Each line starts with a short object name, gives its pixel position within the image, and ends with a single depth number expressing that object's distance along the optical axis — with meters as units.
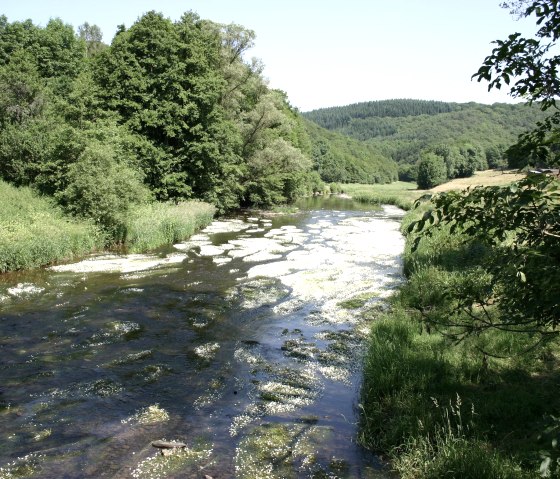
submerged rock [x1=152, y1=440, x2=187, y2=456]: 6.90
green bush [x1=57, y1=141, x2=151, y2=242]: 22.88
